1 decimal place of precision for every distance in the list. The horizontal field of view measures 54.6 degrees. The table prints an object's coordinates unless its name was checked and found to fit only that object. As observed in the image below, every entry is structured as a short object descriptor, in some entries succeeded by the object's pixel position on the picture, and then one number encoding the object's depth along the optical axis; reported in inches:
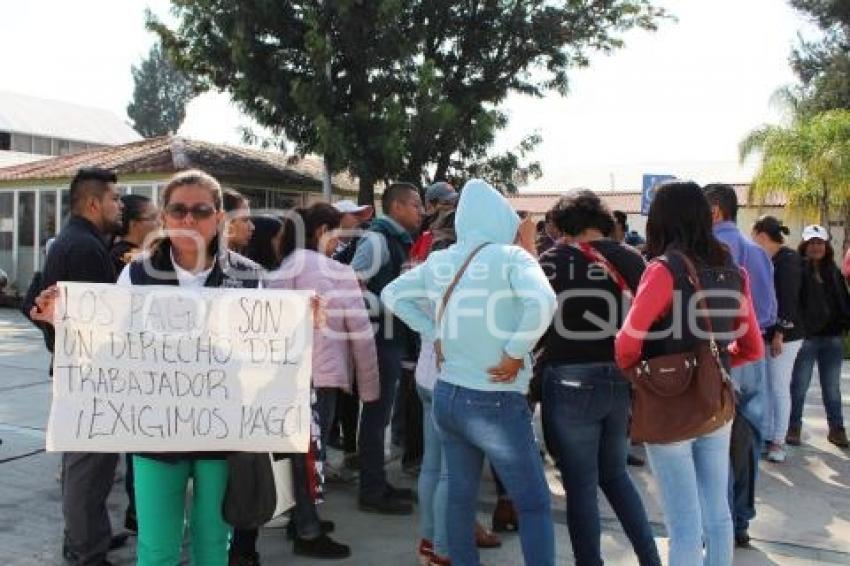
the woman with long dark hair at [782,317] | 242.2
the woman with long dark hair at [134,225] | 196.5
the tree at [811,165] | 745.6
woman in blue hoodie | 130.3
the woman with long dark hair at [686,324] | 124.9
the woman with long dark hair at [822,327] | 263.0
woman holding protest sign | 114.2
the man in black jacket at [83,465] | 152.5
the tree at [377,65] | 608.1
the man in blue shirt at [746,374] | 169.9
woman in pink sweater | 178.1
